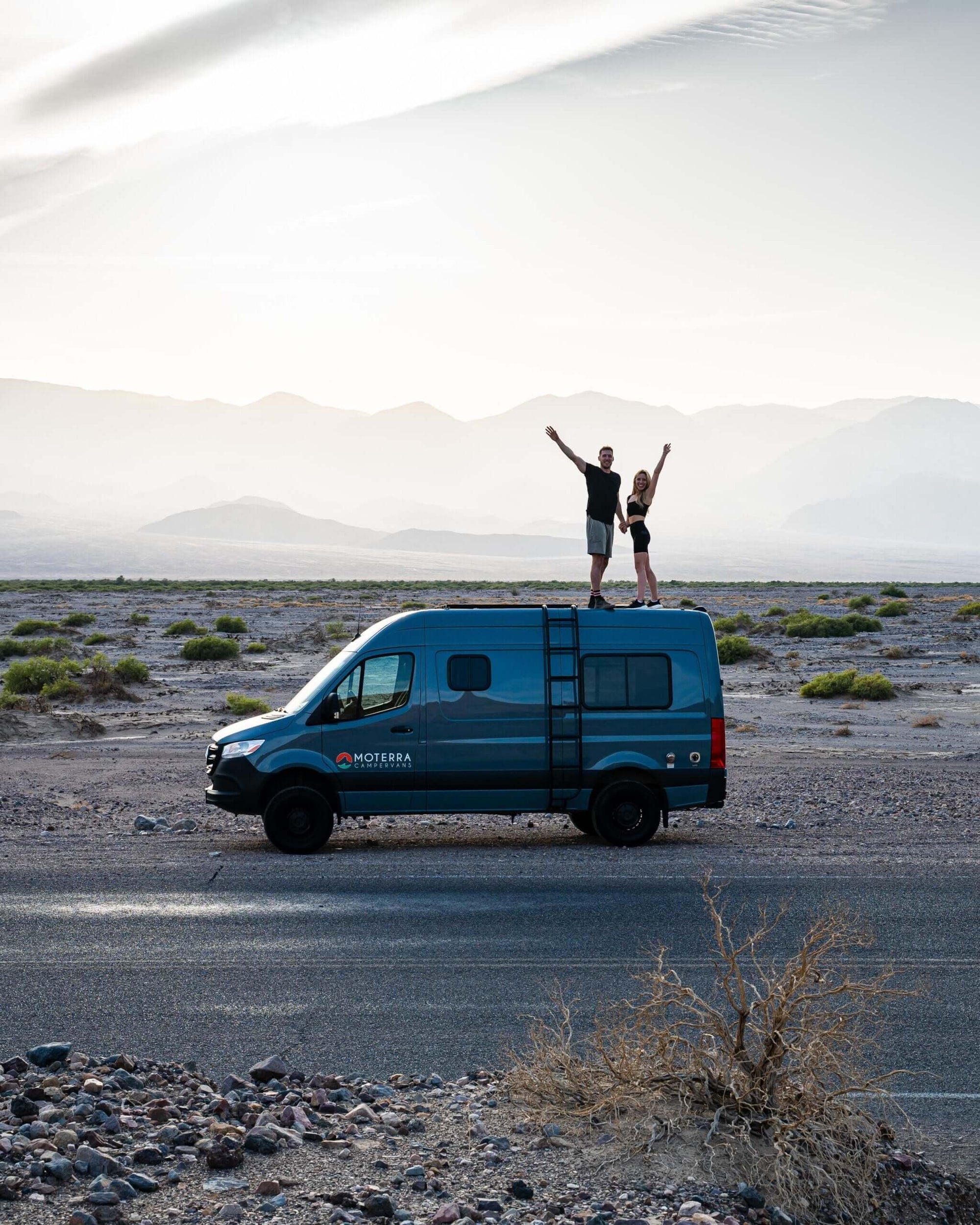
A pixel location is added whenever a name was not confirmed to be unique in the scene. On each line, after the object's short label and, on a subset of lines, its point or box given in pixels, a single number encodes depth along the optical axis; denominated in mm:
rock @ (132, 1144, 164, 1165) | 5543
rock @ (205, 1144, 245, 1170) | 5504
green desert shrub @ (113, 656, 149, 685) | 32312
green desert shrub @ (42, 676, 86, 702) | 29750
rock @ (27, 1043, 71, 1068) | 6852
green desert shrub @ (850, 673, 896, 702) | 30938
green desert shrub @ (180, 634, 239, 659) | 41531
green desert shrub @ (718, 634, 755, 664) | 41000
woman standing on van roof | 15664
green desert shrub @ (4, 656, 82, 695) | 30281
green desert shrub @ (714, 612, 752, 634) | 55219
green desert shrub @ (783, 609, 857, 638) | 51781
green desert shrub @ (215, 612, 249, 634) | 53406
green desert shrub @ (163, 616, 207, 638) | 52000
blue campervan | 13008
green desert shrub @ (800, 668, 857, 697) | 31438
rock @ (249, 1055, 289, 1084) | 6703
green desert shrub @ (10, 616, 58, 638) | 50312
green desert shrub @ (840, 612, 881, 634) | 53406
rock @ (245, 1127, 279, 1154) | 5668
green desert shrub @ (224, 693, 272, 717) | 26594
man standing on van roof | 15766
